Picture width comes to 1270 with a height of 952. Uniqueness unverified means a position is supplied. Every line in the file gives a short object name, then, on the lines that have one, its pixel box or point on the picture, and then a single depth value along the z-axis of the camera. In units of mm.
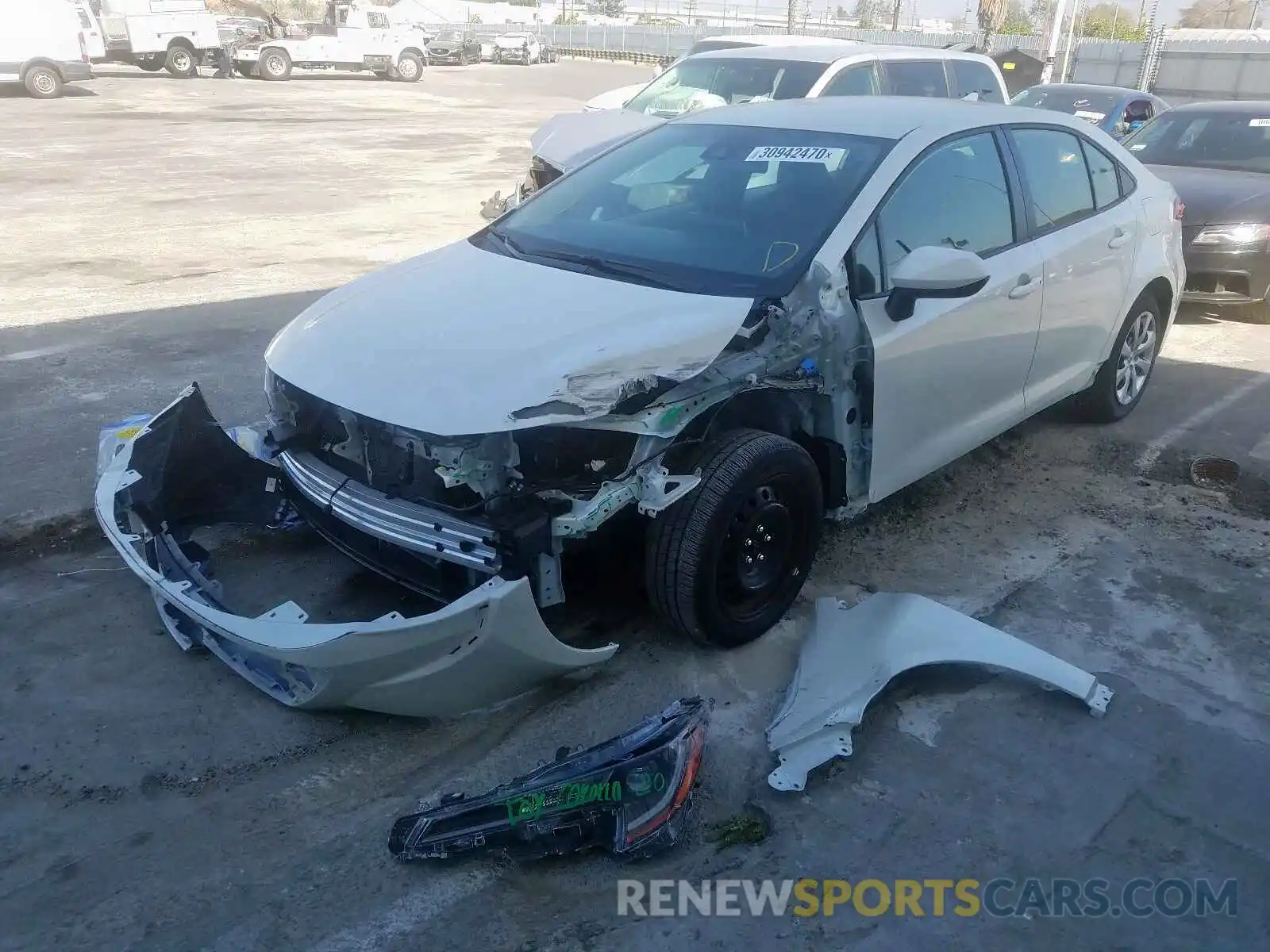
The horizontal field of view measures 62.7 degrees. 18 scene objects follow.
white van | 22000
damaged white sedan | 3084
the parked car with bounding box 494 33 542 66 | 46250
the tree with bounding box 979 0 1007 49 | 43812
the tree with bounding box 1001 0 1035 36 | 54156
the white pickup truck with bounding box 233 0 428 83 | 31688
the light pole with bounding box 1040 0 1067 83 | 25484
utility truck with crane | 28234
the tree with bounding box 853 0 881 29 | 78712
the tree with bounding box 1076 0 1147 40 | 51562
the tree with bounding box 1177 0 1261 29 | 64000
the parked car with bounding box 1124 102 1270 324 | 7820
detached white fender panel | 3160
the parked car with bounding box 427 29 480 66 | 44344
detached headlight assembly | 2705
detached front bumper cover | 2855
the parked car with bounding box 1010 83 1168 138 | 13203
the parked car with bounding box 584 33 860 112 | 10727
